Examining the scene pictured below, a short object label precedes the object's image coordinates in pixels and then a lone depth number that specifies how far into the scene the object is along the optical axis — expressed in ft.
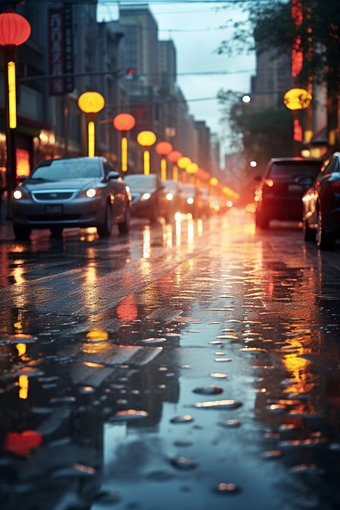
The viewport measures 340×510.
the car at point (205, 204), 160.65
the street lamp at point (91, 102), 107.45
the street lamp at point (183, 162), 214.59
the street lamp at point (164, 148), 158.20
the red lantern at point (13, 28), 75.05
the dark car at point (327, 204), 41.98
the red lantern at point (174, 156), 193.15
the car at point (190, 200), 143.43
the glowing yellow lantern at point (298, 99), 100.63
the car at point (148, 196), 91.30
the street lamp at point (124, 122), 124.36
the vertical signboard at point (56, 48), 132.77
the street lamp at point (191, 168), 244.18
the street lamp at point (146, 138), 142.20
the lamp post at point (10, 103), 77.05
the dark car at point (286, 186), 67.26
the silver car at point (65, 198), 53.72
